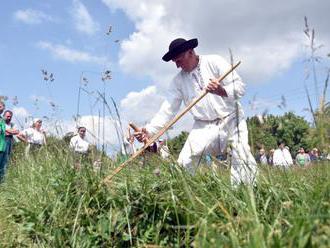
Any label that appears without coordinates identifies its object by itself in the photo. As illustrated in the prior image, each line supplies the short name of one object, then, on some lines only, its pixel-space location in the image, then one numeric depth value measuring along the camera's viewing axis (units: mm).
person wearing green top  8194
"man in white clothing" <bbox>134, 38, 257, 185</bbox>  4906
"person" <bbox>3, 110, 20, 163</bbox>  8078
